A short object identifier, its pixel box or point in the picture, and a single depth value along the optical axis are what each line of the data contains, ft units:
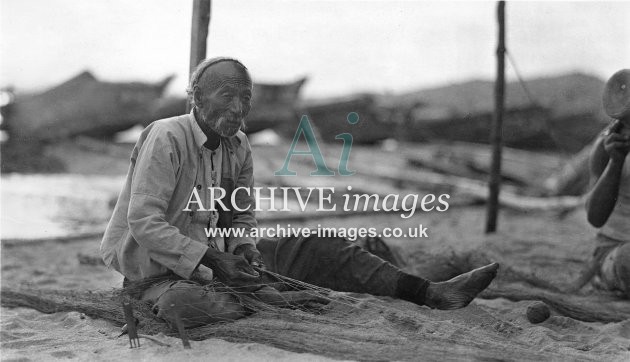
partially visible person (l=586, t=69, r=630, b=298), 12.12
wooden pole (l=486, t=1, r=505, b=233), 19.81
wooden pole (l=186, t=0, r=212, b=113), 14.35
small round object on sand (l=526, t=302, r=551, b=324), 10.66
